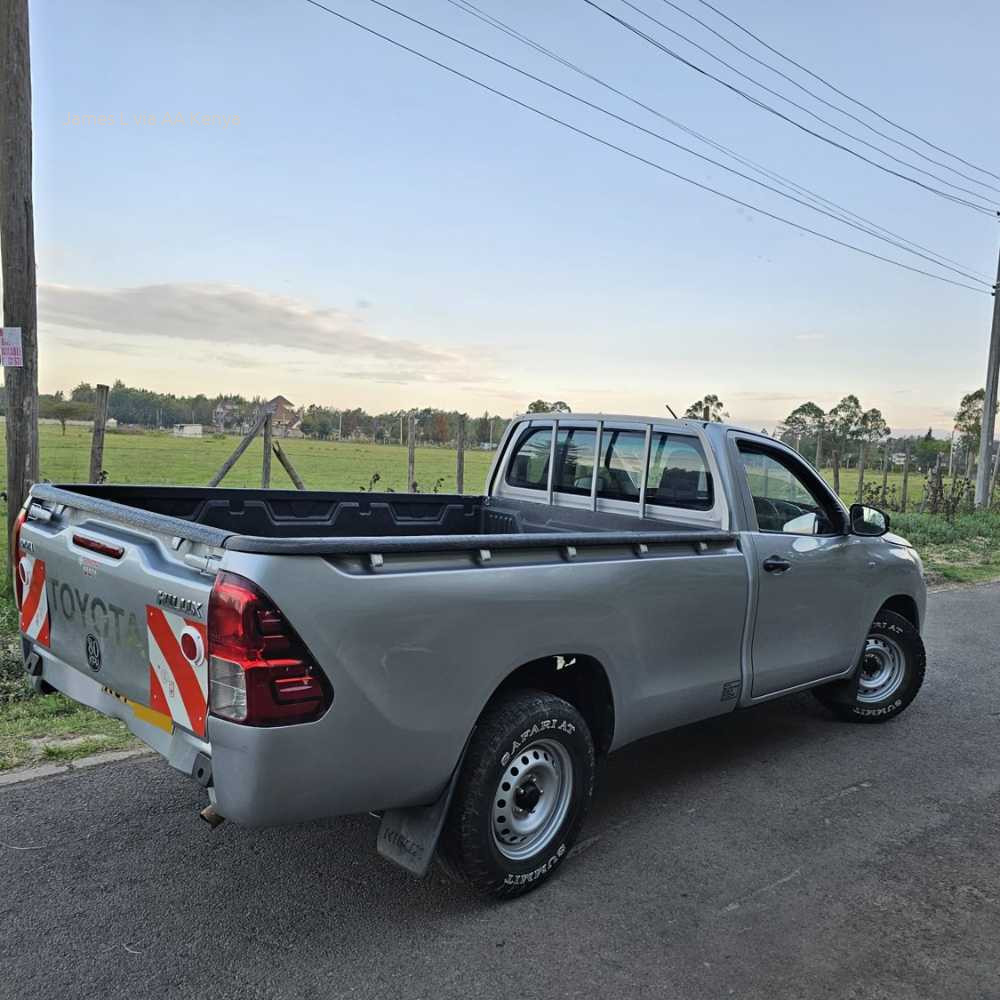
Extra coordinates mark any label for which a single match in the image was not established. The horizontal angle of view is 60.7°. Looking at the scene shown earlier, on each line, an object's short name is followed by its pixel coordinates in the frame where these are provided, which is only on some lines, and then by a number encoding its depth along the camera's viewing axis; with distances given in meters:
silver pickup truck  2.57
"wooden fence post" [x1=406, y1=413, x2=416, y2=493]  11.51
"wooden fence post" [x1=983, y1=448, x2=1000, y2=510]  22.06
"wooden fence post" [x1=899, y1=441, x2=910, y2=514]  20.20
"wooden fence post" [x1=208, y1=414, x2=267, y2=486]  9.24
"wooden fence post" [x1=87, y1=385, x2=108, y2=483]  7.93
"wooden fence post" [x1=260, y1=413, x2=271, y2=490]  9.73
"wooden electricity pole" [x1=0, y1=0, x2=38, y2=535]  6.73
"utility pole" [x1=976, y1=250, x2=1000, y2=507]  21.11
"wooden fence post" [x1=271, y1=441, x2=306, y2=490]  9.68
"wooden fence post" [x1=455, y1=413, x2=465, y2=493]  11.88
